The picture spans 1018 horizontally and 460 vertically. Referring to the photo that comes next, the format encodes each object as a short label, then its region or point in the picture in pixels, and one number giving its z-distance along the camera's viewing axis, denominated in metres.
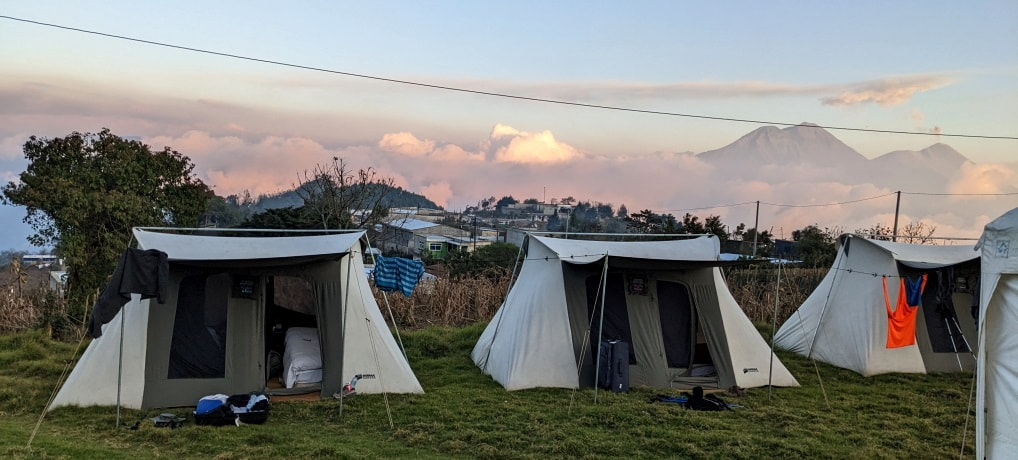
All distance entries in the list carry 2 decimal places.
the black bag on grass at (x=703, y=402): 7.75
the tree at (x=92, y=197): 15.33
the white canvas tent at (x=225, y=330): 7.38
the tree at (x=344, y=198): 22.58
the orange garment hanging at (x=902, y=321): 9.87
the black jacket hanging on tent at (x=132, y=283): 6.39
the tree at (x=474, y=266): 16.02
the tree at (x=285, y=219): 22.59
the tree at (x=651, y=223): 21.55
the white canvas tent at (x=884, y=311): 10.18
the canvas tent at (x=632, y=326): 8.79
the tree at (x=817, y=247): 18.55
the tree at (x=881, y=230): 18.98
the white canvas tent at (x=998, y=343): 4.57
